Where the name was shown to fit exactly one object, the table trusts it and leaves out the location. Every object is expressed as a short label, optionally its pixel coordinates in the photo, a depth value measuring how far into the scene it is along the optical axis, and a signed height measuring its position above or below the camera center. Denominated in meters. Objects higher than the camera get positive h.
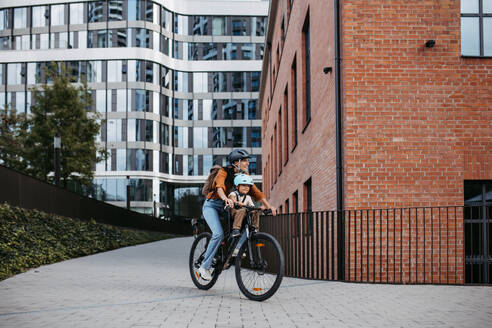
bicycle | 6.47 -0.96
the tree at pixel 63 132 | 30.41 +2.58
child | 6.98 -0.24
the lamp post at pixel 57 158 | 20.45 +0.77
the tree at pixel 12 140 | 31.38 +2.30
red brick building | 9.97 +1.30
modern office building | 55.62 +10.48
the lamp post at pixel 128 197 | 40.62 -1.22
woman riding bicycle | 7.24 -0.24
